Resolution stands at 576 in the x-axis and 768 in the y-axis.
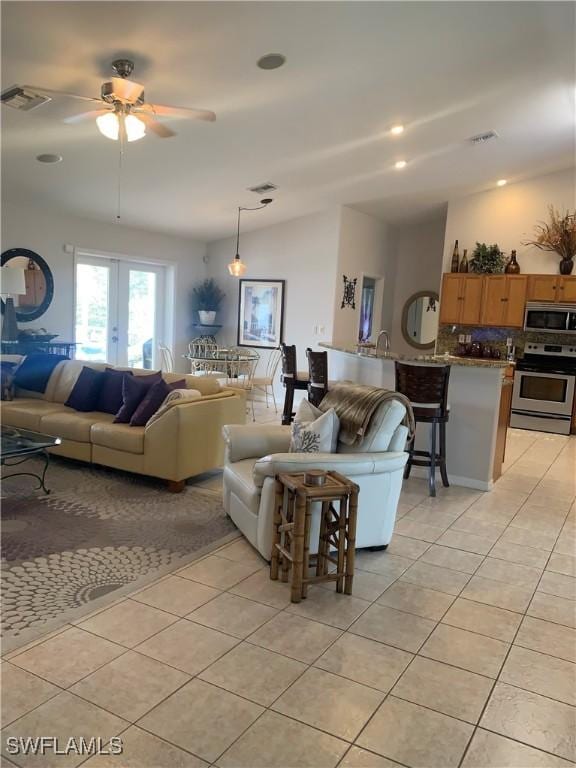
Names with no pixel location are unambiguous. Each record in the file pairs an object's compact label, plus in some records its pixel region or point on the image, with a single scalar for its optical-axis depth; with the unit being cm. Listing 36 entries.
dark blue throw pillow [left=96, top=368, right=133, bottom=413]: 490
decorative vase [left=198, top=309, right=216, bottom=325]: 888
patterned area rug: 260
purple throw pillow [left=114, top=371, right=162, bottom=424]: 455
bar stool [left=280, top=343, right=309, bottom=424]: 615
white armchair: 298
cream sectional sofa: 414
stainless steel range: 724
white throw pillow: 326
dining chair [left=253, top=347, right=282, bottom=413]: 804
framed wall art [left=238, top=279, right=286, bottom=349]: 856
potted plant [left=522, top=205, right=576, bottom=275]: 735
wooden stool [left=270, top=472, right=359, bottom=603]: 265
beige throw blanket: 321
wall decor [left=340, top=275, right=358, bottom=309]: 825
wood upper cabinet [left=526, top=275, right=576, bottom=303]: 734
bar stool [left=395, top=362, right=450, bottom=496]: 439
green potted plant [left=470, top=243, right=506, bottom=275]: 783
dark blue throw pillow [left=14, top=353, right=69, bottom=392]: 539
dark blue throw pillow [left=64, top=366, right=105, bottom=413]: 493
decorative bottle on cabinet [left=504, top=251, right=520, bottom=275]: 770
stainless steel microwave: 724
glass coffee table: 362
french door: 751
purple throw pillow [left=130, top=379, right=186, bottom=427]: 443
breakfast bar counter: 462
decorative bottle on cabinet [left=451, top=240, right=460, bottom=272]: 812
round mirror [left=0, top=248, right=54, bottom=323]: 643
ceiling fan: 329
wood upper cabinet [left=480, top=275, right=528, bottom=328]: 762
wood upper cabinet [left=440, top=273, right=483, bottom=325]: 791
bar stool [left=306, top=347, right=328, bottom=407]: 539
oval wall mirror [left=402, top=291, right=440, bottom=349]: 962
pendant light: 727
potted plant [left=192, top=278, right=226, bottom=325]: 891
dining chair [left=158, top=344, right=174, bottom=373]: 831
